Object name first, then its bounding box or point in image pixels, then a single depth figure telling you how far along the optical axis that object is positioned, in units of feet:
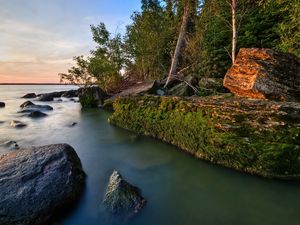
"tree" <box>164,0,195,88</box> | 50.90
